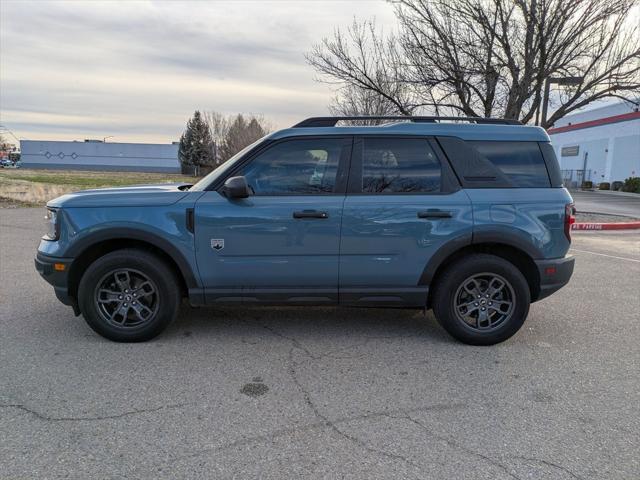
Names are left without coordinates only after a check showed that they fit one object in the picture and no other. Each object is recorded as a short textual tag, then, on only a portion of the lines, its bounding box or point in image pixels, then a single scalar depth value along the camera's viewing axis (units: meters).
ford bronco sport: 4.00
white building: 36.50
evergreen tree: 75.69
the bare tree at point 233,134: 61.96
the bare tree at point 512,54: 11.77
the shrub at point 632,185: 32.06
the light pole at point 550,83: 12.60
